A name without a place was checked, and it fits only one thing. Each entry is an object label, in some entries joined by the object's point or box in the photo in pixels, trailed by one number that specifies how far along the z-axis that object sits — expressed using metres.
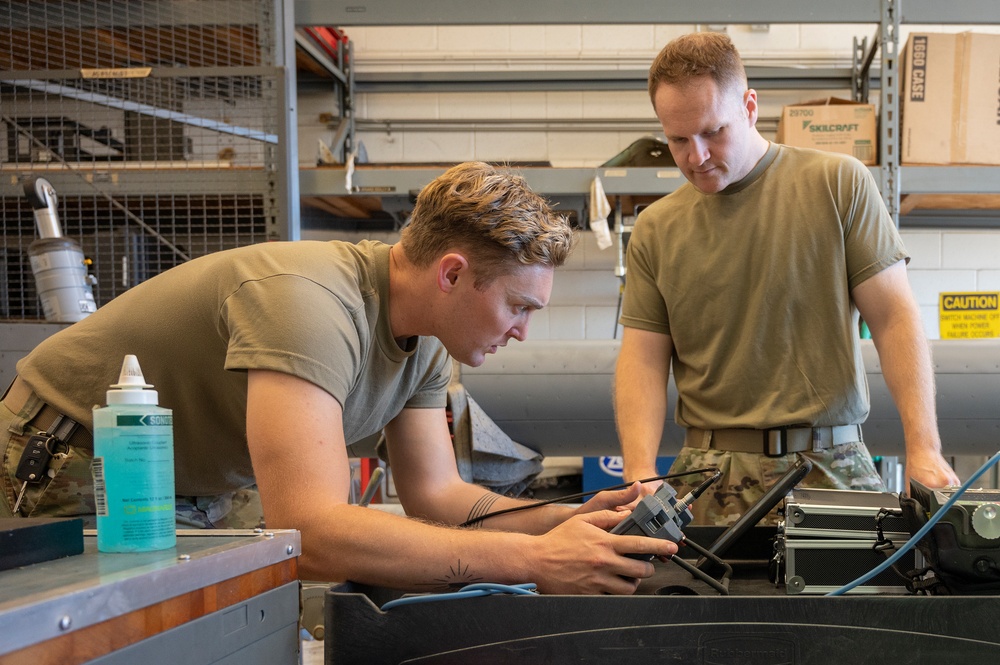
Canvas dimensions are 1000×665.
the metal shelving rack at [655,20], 2.47
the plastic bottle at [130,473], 0.60
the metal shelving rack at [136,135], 2.48
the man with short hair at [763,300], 1.33
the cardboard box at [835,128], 2.64
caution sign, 2.70
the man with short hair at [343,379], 0.81
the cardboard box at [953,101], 2.64
